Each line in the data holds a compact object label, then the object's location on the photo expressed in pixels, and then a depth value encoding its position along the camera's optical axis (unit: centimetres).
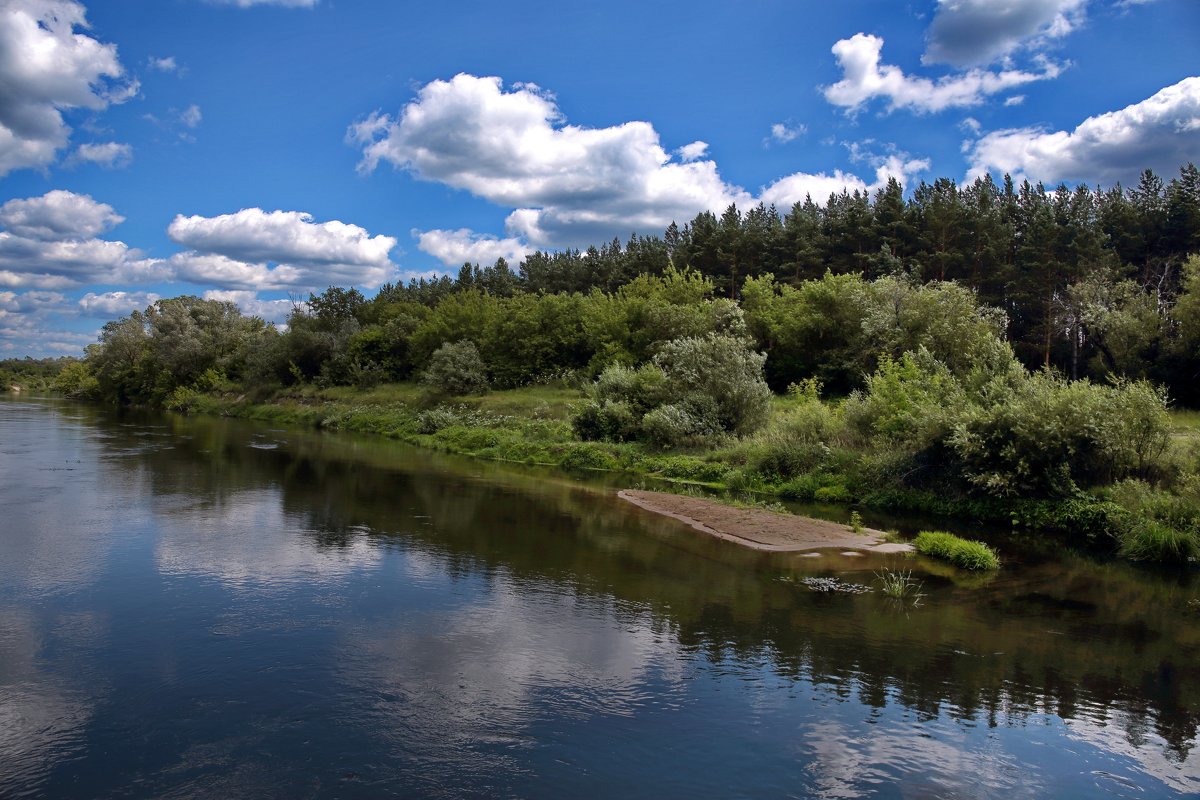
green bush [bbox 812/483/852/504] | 2872
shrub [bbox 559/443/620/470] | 3816
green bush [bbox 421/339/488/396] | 6309
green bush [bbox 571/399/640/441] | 4178
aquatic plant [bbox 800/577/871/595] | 1655
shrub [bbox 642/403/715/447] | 3784
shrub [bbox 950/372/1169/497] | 2305
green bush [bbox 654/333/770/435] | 3828
